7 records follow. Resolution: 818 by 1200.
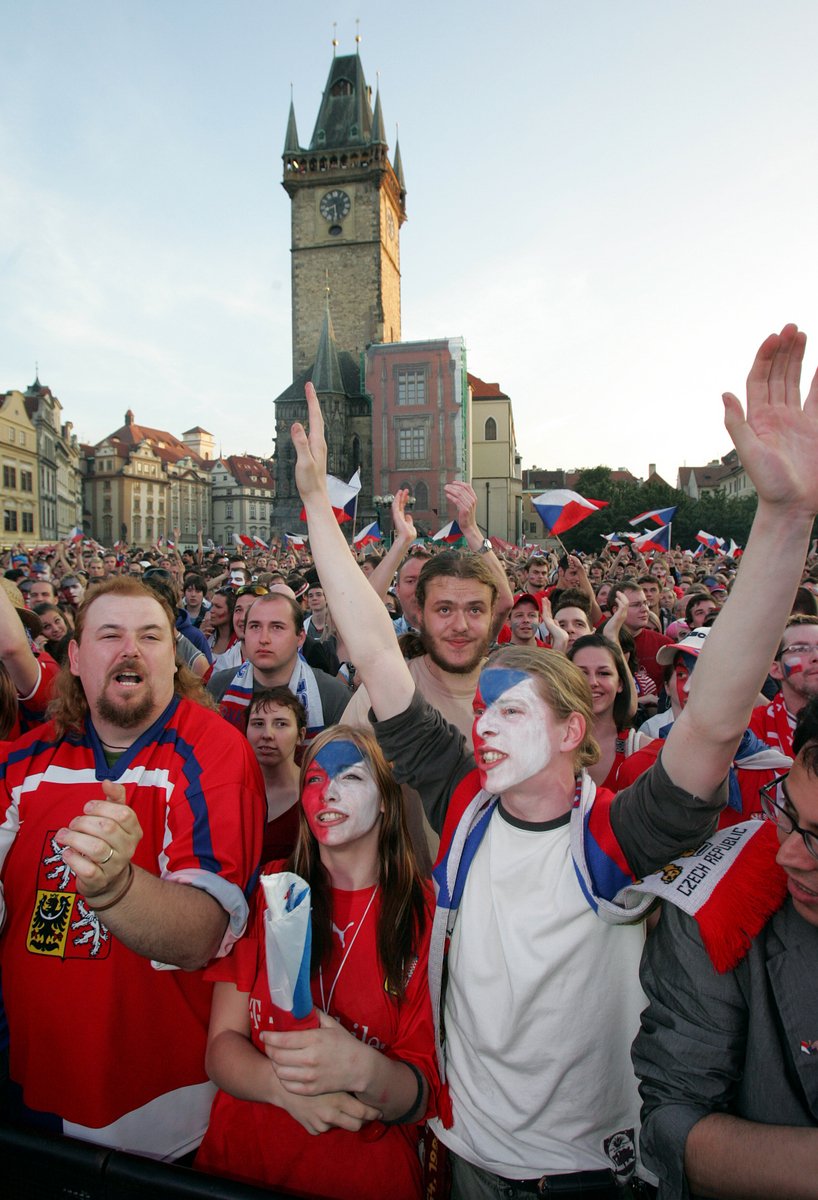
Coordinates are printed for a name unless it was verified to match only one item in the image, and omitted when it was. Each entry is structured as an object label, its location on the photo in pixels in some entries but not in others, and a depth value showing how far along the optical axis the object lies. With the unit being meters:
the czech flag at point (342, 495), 9.23
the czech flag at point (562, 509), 9.83
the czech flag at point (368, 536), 14.29
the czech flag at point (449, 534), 13.68
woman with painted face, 1.62
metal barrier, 1.36
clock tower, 51.41
